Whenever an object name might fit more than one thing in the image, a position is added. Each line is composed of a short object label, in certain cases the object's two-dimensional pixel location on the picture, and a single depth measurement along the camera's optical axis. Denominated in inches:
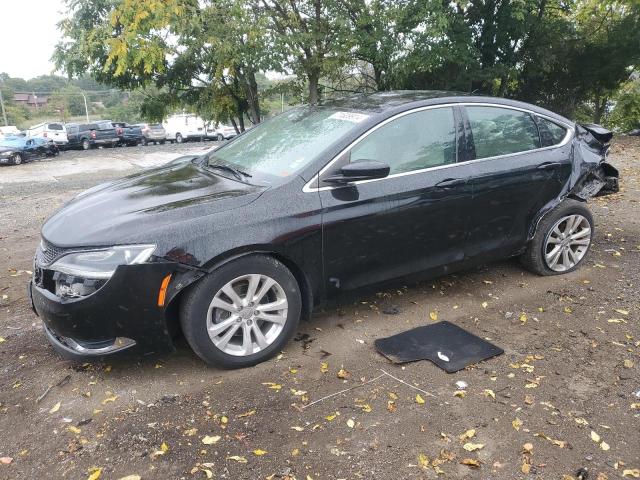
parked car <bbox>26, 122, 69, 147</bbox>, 1087.7
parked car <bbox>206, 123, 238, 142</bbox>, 1523.1
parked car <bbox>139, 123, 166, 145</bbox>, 1369.3
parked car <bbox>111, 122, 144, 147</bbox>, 1274.6
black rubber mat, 136.4
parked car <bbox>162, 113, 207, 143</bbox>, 1492.4
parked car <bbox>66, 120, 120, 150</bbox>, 1185.4
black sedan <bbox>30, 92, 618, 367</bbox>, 118.6
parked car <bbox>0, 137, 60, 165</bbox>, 755.4
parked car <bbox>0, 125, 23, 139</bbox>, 1248.3
